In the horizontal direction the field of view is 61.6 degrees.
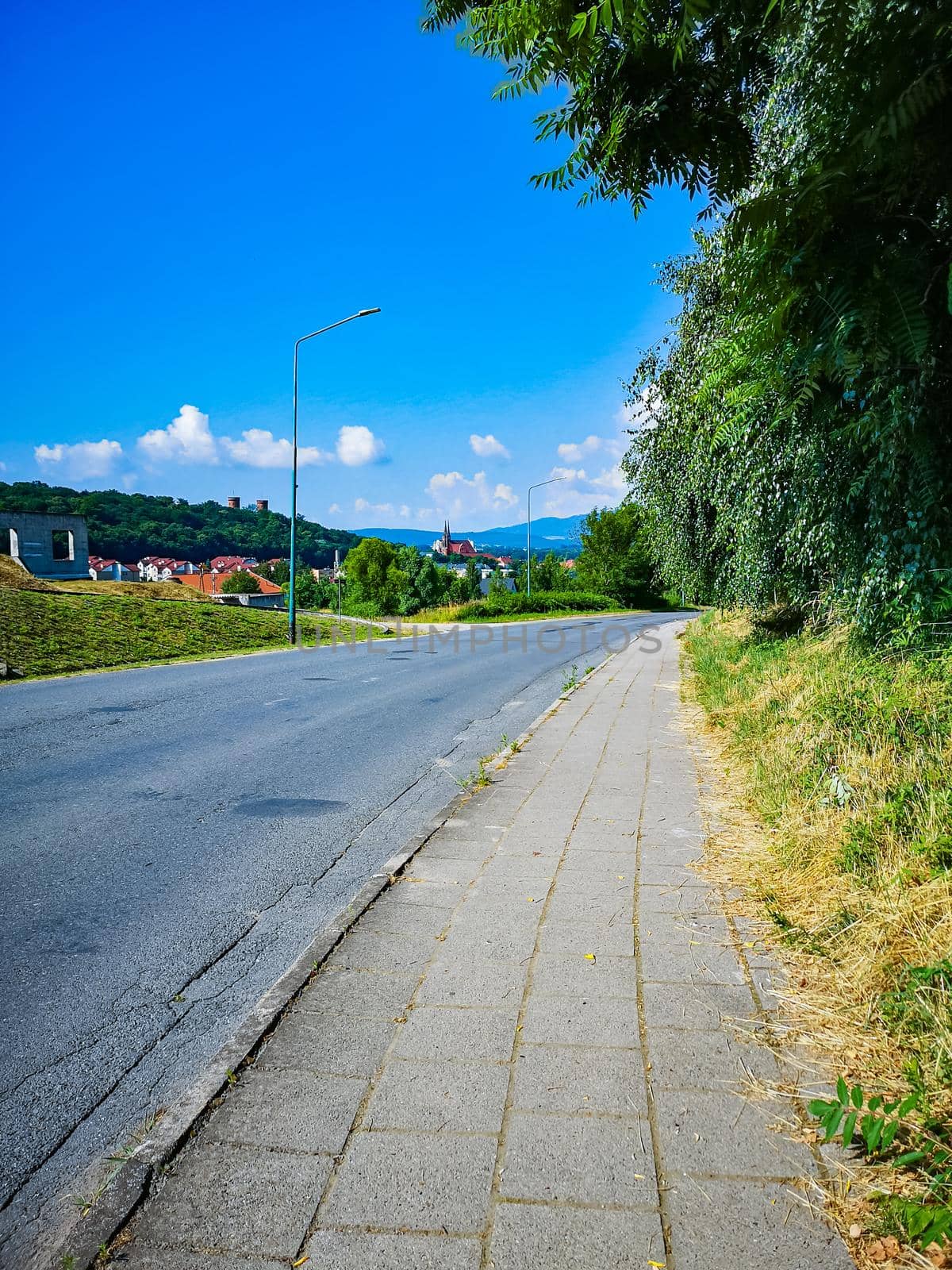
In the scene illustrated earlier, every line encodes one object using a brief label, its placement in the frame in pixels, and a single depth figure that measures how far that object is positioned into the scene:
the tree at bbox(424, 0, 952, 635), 2.11
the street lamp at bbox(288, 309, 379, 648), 21.38
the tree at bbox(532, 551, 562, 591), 58.94
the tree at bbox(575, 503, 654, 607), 61.22
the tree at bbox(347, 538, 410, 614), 58.72
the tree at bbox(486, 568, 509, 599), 45.85
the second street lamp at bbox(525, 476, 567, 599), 45.97
